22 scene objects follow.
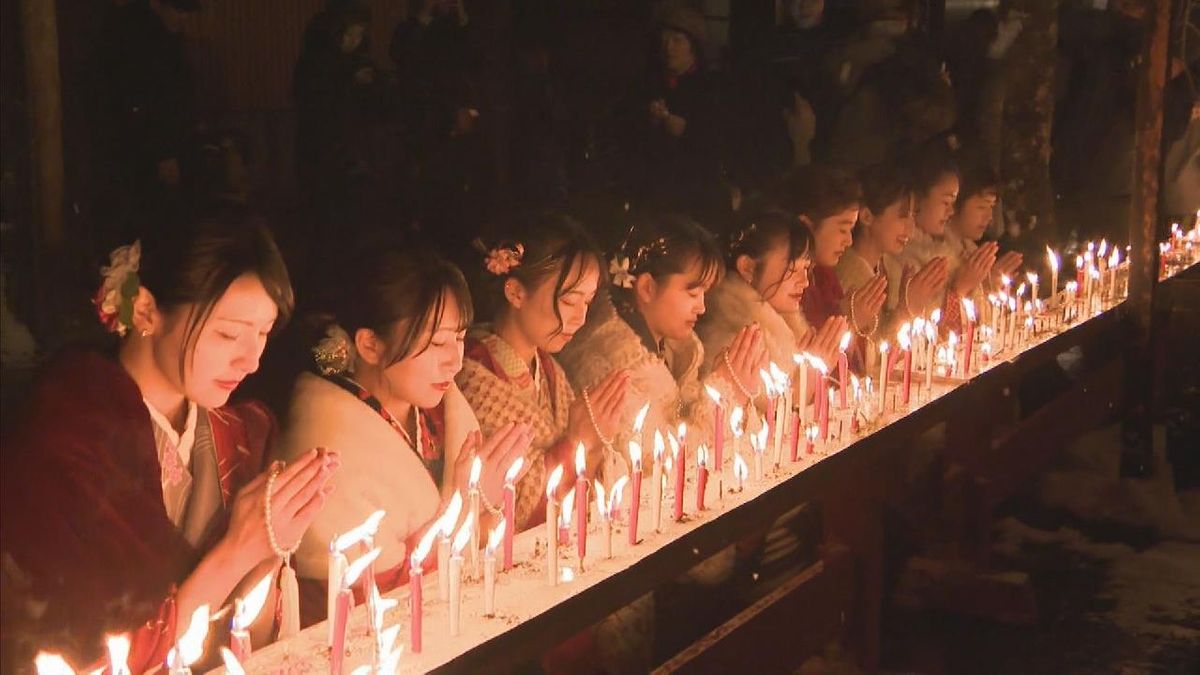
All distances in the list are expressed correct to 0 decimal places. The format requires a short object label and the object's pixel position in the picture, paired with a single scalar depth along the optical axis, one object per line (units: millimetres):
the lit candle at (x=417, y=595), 3117
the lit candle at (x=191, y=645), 2668
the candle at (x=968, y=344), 6383
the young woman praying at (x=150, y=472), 3146
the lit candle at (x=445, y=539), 3416
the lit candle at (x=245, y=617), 2852
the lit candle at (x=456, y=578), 3252
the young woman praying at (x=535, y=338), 4672
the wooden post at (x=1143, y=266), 8680
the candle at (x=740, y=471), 4469
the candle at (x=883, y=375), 5496
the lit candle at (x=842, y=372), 5302
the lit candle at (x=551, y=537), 3621
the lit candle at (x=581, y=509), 3738
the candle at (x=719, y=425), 4598
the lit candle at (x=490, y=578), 3418
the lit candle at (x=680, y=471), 4102
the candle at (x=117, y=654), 2670
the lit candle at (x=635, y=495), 3900
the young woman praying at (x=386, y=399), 3967
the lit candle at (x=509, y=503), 3613
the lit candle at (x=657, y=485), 4121
